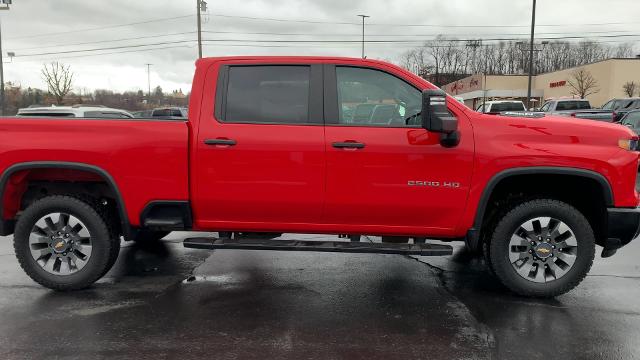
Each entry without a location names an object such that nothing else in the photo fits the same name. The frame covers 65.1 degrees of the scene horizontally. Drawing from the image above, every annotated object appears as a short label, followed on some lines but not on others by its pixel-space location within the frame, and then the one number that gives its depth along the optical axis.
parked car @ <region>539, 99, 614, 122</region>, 27.14
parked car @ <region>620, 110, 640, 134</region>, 13.86
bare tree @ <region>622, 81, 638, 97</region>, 41.03
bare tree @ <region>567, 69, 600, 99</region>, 46.89
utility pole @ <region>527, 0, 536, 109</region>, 28.72
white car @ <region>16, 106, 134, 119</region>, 10.91
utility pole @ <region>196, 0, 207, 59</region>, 34.03
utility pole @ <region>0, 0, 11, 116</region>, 28.76
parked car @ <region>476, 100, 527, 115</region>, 26.05
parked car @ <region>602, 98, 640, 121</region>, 23.28
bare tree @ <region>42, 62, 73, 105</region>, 48.50
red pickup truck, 4.10
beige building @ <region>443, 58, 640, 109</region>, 45.41
